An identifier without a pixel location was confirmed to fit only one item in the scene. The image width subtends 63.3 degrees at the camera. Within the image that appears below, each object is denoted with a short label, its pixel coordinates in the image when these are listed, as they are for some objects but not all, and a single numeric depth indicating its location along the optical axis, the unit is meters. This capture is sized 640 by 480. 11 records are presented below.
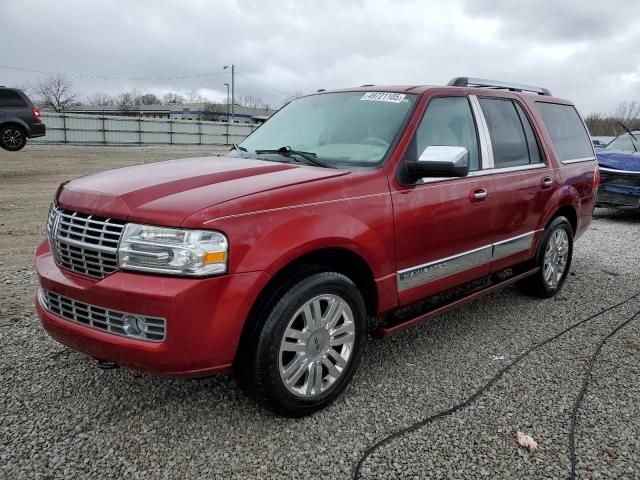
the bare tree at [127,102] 75.54
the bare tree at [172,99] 85.16
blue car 9.37
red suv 2.35
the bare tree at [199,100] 86.00
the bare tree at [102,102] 85.12
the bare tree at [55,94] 71.69
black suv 14.75
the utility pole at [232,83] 57.22
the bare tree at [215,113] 62.06
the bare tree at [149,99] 80.62
